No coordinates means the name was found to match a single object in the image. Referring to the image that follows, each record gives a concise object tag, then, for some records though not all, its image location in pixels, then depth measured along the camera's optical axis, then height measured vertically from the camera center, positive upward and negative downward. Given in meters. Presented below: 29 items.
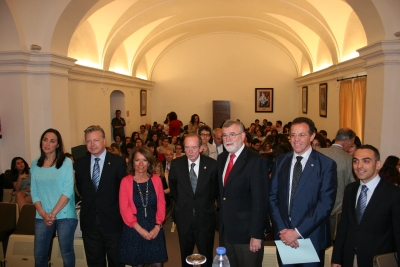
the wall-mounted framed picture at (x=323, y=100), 11.39 +0.54
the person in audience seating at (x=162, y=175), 5.13 -0.96
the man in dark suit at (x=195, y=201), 3.29 -0.88
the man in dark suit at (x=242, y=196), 2.88 -0.75
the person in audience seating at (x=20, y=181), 5.14 -1.08
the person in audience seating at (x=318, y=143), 4.93 -0.45
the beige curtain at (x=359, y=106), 8.36 +0.20
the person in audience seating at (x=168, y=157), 6.58 -0.85
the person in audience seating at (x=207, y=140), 5.42 -0.44
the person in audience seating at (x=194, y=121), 12.43 -0.22
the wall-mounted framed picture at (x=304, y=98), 14.15 +0.72
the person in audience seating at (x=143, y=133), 12.08 -0.67
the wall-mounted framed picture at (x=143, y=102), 14.39 +0.63
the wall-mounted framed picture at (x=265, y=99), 15.84 +0.78
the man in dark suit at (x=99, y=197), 3.32 -0.84
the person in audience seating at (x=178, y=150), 7.32 -0.79
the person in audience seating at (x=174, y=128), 10.99 -0.43
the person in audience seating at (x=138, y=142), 8.16 -0.67
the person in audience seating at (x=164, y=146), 7.73 -0.77
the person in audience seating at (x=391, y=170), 4.34 -0.81
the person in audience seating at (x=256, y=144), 7.14 -0.66
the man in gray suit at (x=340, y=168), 3.99 -0.68
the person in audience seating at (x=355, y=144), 4.93 -0.51
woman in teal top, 3.29 -0.82
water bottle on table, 2.29 -1.08
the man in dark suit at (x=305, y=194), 2.70 -0.69
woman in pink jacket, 3.20 -1.00
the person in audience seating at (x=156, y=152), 7.53 -0.86
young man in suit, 2.53 -0.82
